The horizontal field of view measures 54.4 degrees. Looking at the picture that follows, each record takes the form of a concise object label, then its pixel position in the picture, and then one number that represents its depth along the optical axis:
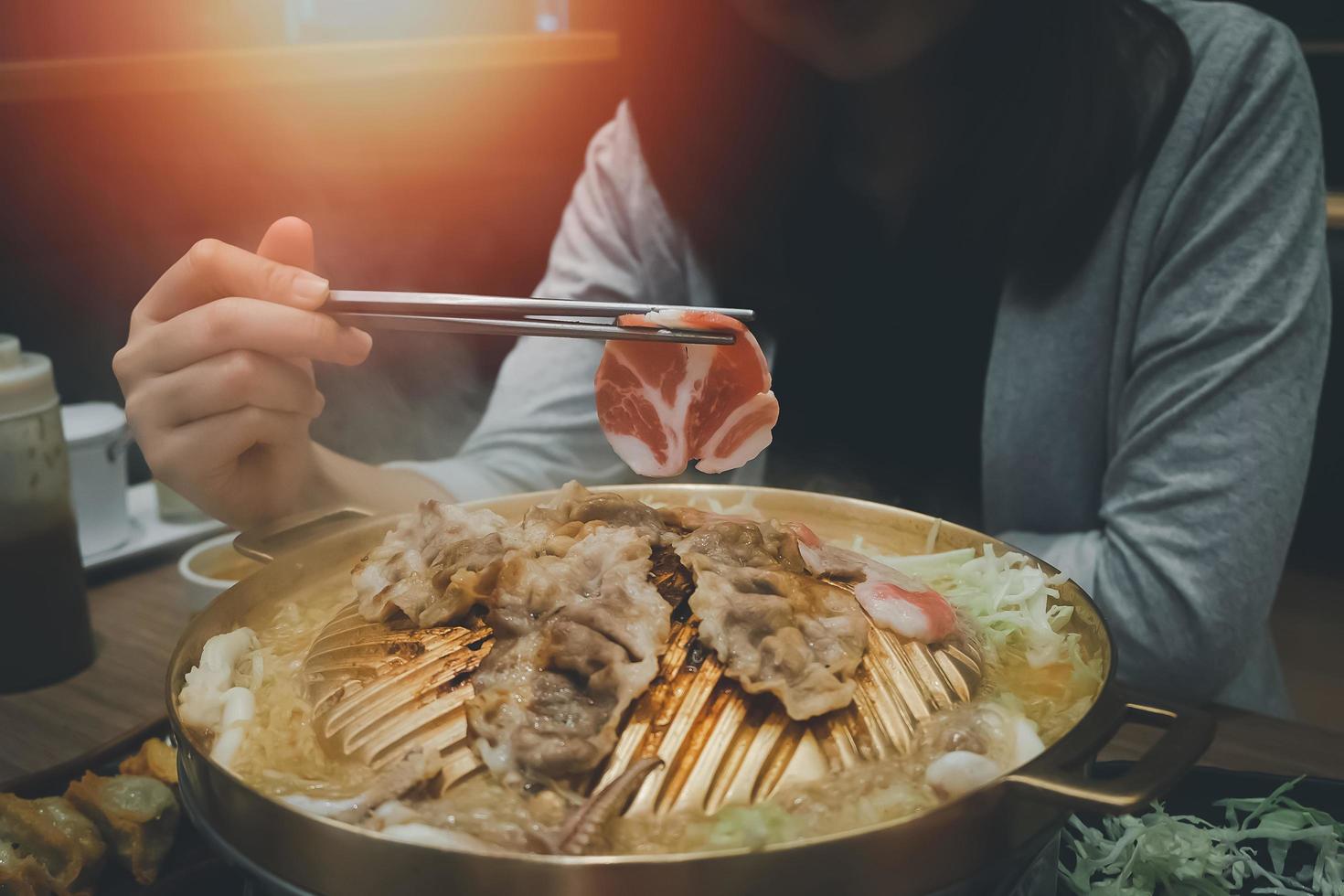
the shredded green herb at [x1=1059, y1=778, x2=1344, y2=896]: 0.42
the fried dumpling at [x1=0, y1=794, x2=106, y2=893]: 0.44
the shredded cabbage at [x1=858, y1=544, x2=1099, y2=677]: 0.43
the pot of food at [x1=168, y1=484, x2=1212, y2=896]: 0.32
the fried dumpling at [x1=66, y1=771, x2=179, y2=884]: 0.45
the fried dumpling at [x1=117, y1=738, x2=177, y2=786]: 0.49
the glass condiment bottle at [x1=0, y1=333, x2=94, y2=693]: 0.58
